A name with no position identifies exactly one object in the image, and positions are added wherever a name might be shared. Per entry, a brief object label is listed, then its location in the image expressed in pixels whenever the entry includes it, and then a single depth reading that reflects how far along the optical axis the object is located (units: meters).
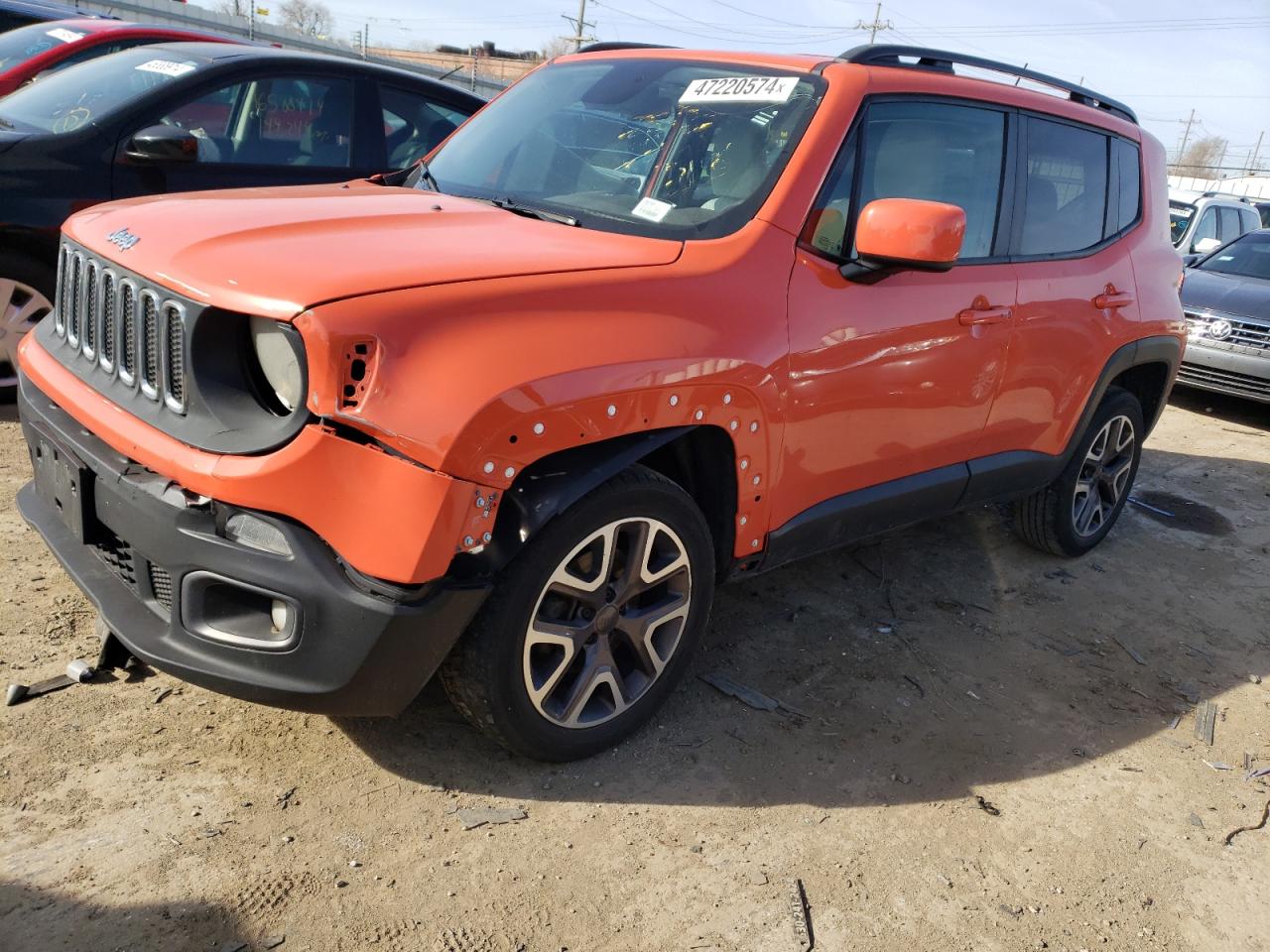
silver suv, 12.23
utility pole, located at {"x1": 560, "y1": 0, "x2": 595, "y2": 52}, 50.22
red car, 6.07
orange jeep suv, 2.12
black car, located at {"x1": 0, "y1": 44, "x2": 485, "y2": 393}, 4.57
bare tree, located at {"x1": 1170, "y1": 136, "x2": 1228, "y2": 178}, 86.25
